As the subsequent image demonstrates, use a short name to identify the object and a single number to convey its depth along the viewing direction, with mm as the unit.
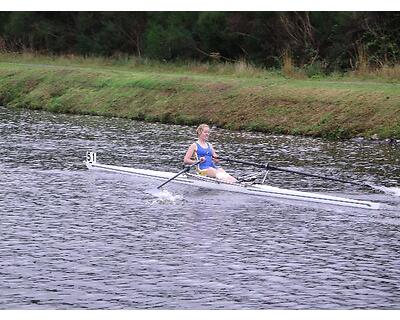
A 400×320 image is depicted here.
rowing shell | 19875
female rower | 22562
